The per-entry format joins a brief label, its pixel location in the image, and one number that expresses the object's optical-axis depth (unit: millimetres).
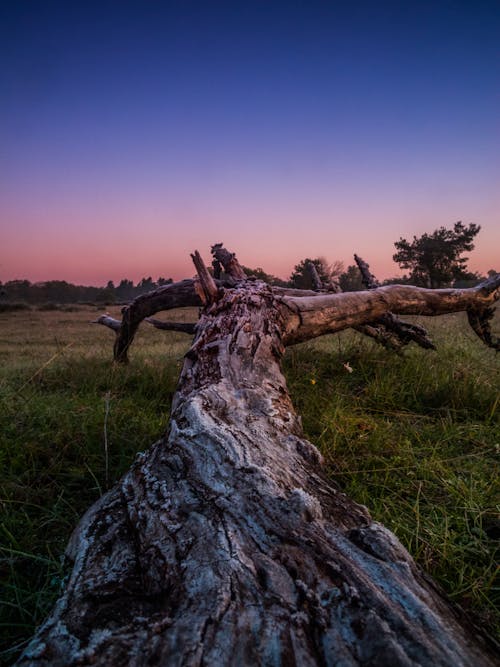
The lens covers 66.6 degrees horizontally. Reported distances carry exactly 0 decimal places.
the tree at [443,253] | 35844
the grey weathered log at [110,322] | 5903
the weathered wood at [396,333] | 4613
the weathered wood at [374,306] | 3449
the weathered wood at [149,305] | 4812
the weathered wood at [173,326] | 4579
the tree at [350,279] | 32056
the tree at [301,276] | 25572
